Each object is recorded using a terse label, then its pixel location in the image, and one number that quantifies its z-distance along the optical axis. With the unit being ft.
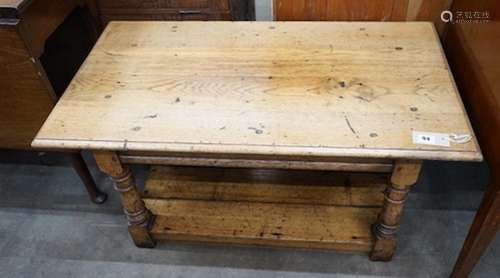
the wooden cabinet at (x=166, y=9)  4.29
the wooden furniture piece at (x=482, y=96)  3.13
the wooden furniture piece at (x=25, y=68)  3.50
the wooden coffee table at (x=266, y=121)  3.10
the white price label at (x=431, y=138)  2.95
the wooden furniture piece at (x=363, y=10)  4.35
